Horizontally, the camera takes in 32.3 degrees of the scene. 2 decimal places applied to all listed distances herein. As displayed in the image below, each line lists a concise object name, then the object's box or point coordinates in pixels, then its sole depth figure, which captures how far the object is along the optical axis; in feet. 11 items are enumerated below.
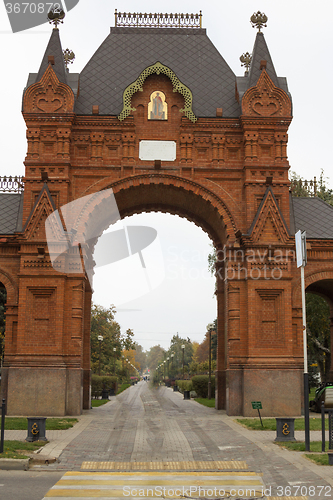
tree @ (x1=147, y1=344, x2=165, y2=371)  582.76
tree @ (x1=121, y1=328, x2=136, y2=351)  161.79
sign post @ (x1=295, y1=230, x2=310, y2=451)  40.24
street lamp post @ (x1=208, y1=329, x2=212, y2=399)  102.53
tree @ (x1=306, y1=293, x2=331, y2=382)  103.24
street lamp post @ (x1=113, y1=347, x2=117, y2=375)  160.08
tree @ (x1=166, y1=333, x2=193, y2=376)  304.97
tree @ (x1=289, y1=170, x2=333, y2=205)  112.24
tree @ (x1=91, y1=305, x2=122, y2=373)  157.23
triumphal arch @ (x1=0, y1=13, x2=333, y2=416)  65.36
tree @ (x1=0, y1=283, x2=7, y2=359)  119.98
